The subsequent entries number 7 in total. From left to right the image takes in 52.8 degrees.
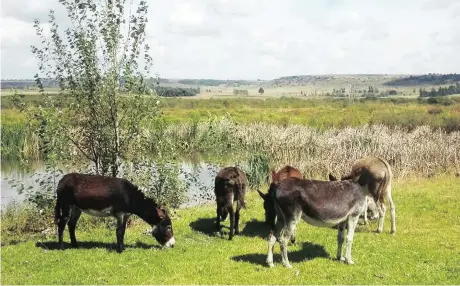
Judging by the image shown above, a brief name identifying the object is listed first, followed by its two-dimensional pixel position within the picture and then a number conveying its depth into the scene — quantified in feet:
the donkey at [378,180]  43.88
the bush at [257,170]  69.56
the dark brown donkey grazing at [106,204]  37.04
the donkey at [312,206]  32.89
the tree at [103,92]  47.39
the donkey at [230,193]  41.57
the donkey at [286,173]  44.32
